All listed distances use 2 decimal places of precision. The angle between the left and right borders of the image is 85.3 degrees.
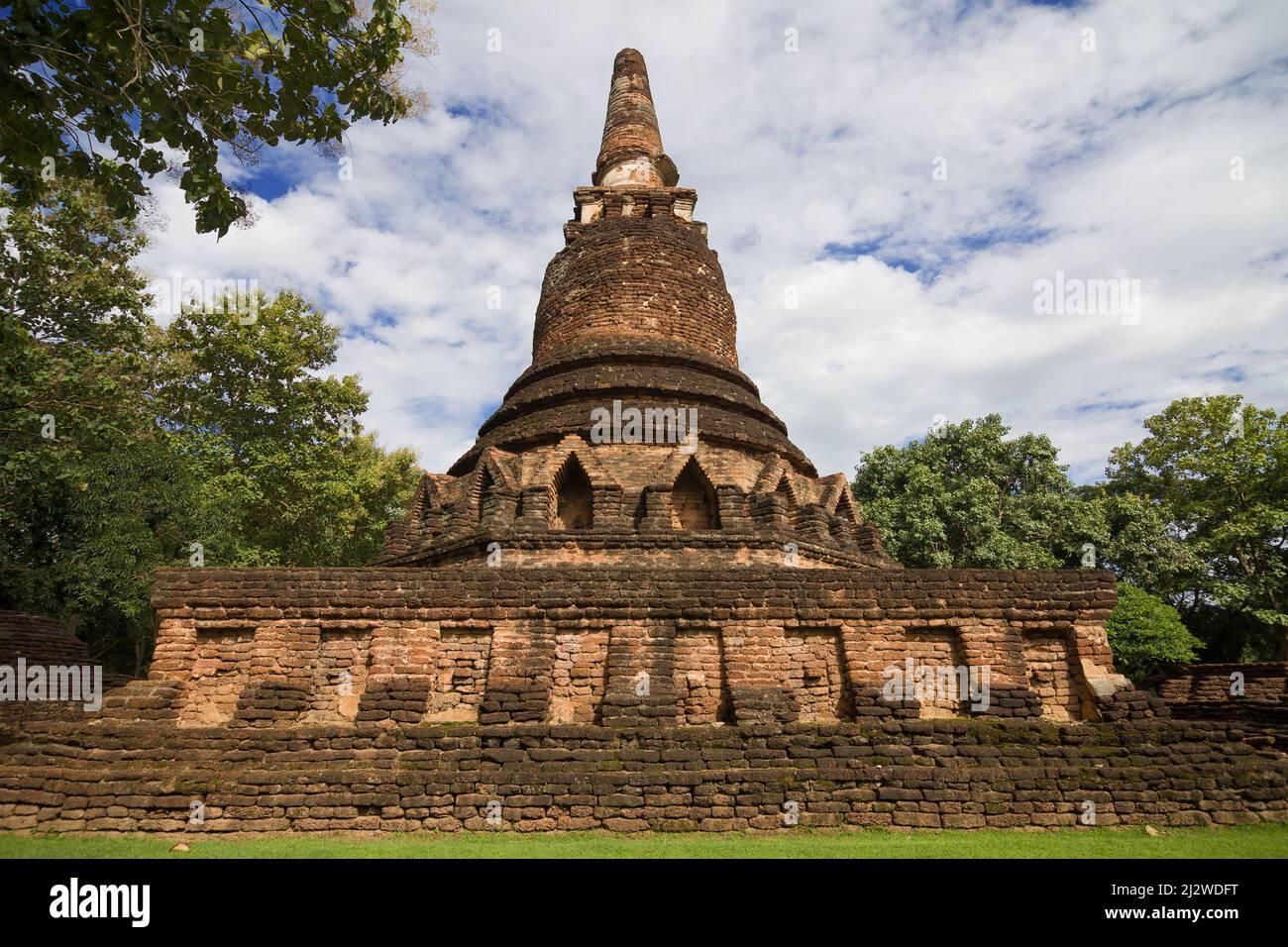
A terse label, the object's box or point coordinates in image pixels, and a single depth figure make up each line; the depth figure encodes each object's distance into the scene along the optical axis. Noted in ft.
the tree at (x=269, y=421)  65.72
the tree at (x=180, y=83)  15.94
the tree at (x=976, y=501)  72.18
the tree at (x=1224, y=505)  73.05
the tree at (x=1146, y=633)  63.93
